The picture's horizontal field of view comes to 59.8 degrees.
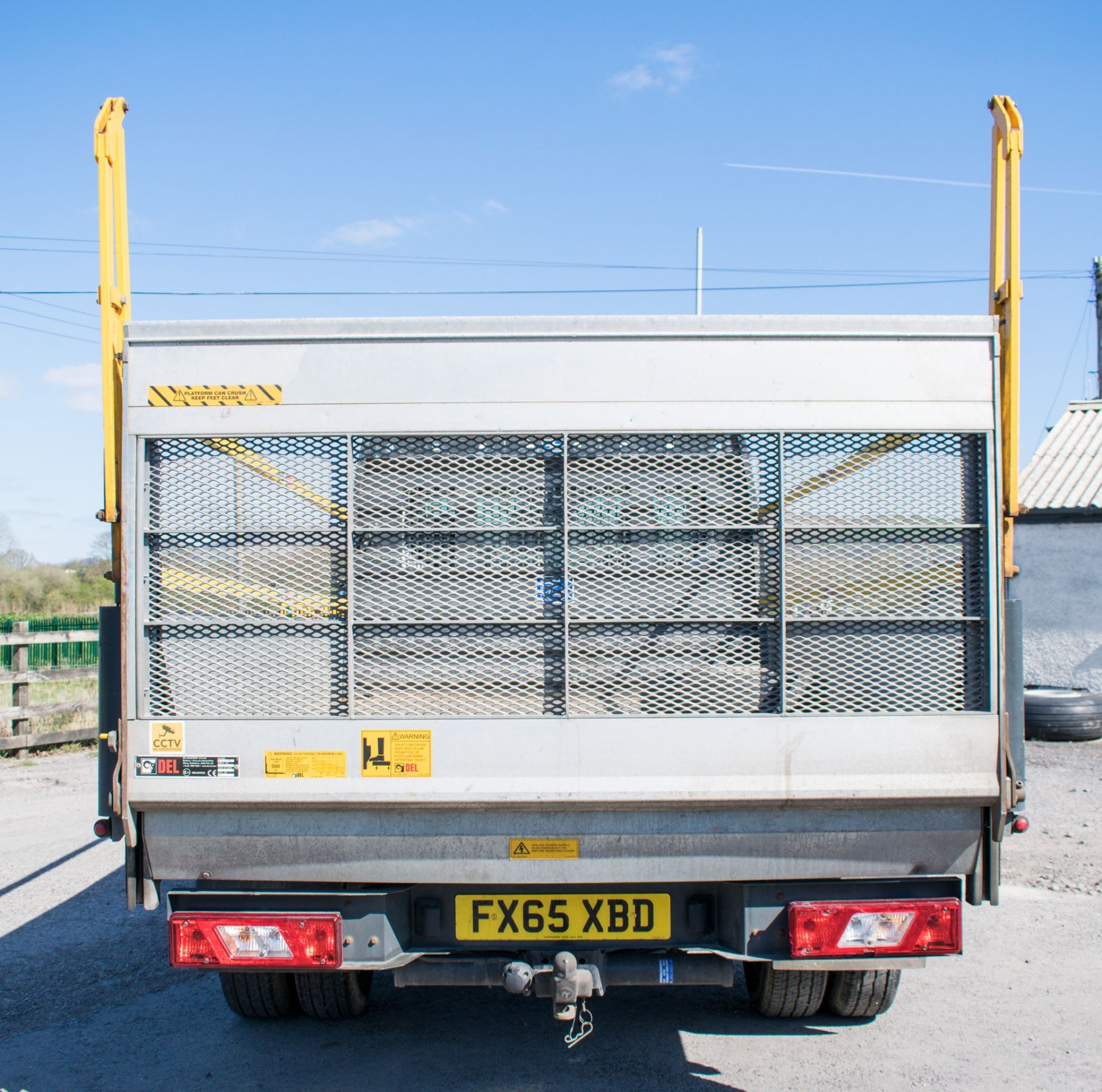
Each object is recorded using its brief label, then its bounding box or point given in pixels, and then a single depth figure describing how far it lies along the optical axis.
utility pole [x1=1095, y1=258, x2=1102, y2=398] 22.58
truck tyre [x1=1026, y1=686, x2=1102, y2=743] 11.66
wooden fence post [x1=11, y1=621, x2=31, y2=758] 11.04
